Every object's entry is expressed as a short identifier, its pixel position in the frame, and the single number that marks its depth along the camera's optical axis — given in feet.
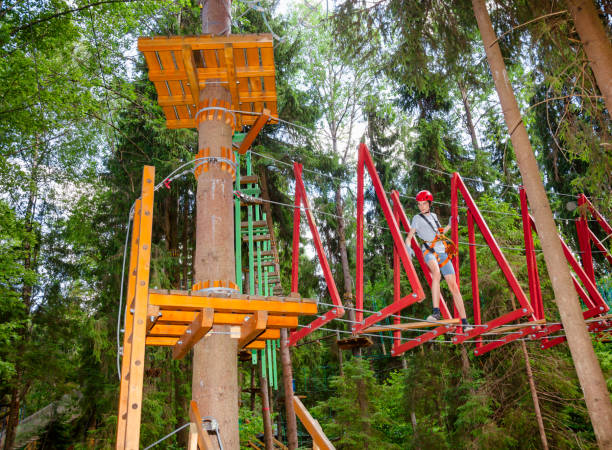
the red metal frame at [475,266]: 19.31
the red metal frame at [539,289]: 21.83
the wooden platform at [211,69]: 16.63
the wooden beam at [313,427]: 12.66
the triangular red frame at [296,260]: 17.77
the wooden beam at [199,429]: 11.84
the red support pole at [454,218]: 20.30
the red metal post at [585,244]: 24.99
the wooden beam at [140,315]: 10.34
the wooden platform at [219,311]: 12.39
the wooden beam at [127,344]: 10.48
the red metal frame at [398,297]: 19.26
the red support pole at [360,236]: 18.13
